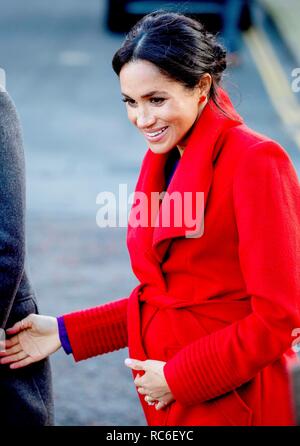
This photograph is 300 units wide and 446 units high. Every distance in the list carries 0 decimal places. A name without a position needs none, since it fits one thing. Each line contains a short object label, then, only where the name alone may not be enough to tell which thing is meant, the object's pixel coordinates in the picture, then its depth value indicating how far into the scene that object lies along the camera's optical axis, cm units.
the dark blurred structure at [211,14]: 2819
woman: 421
